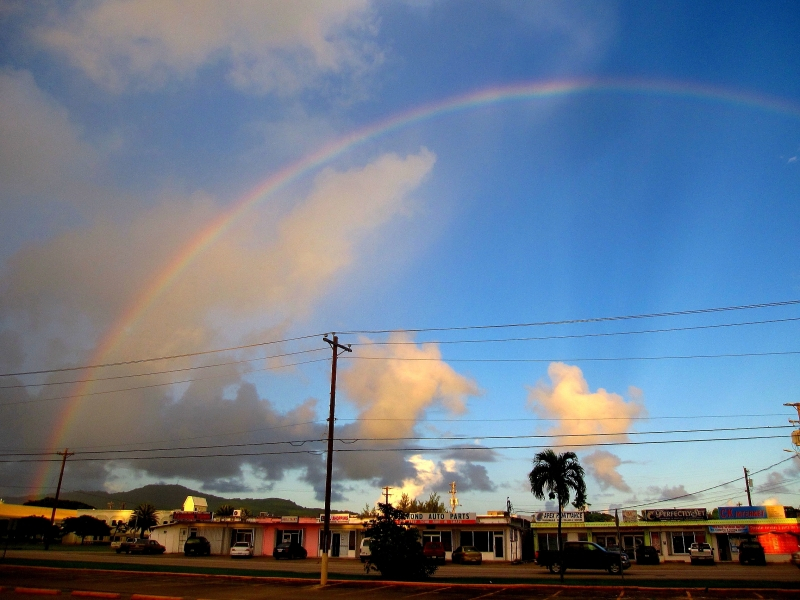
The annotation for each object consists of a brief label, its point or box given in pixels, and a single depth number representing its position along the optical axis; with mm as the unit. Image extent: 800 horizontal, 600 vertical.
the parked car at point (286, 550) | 53906
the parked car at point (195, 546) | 59062
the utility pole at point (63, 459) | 70812
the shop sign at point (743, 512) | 54844
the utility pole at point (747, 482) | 73938
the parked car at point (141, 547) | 61594
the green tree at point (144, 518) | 100812
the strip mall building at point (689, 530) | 52812
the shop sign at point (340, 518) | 59194
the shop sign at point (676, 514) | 56594
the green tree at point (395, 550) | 29422
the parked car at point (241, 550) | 53778
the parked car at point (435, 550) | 46594
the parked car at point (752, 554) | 47969
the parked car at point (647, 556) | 50062
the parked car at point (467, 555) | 49625
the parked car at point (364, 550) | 50812
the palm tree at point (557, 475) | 40562
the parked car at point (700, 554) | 48156
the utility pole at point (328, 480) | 26922
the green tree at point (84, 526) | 93188
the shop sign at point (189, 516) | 66188
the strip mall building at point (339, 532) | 55031
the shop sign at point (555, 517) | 60938
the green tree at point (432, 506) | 103056
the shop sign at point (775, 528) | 52469
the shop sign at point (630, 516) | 58369
